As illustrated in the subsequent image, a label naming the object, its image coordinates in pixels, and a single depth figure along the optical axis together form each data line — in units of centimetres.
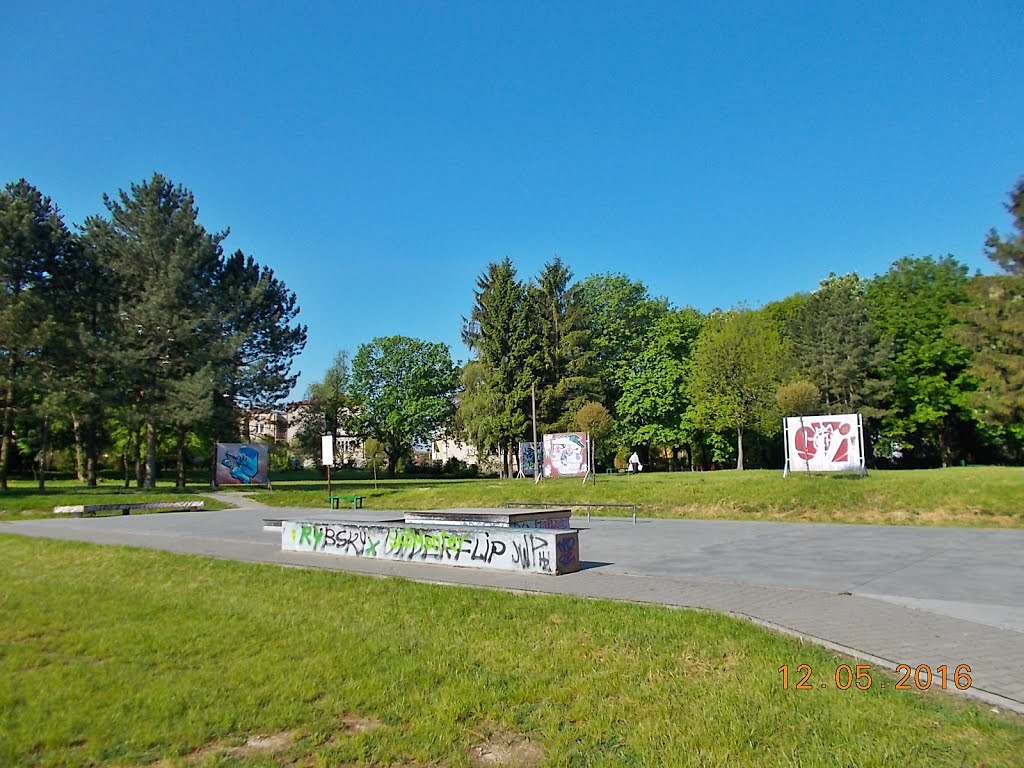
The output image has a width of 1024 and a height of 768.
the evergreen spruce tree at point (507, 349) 4962
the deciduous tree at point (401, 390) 6831
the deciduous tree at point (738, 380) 4809
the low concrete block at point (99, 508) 2606
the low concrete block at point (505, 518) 1432
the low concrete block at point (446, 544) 1088
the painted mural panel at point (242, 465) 3969
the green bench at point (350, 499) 2725
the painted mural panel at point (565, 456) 3262
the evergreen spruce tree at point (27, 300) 3347
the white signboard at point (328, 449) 2442
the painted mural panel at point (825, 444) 2592
